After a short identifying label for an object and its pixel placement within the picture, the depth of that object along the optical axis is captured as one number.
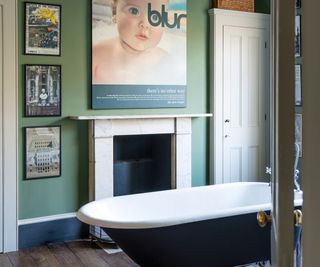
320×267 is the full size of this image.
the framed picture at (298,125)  1.50
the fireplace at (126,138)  4.35
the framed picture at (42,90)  4.12
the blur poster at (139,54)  4.43
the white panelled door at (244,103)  5.19
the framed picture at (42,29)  4.09
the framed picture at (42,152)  4.15
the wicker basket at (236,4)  5.03
